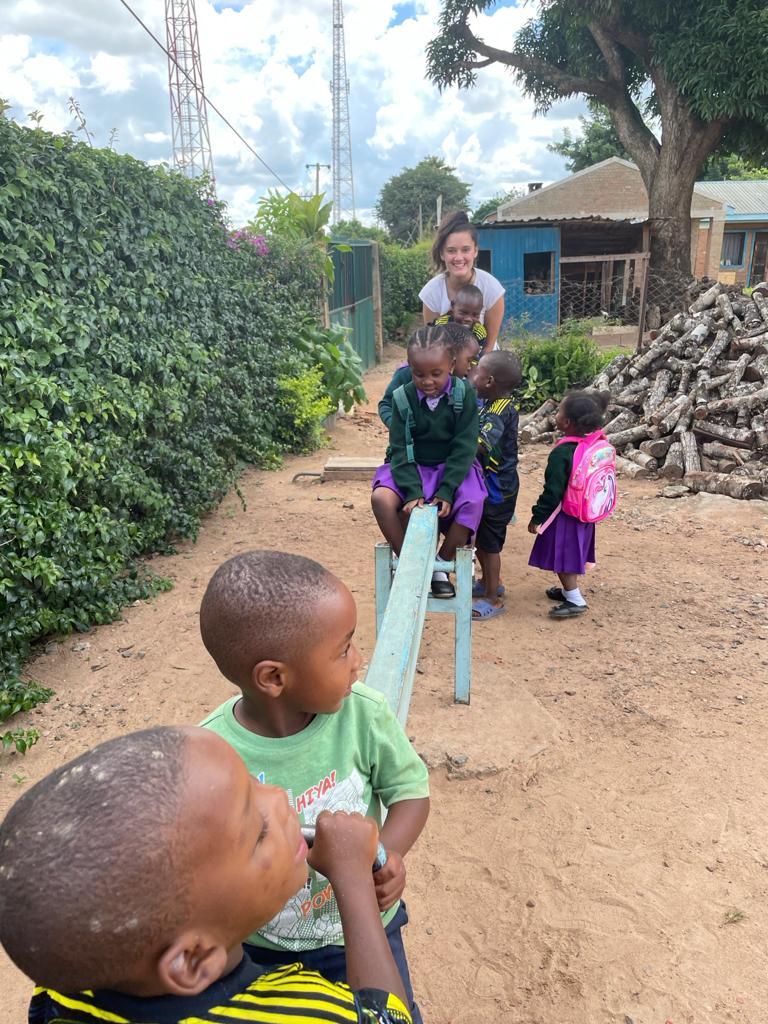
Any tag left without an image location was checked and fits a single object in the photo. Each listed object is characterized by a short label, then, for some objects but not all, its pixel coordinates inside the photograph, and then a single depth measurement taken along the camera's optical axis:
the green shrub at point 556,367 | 10.24
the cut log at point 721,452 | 7.14
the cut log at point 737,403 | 7.46
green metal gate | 11.78
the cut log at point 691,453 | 7.25
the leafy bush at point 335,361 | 9.02
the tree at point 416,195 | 48.31
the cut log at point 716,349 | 8.38
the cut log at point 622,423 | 8.38
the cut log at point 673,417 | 7.79
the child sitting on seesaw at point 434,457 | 3.44
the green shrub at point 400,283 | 20.66
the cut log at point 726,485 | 6.54
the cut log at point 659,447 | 7.64
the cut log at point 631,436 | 7.99
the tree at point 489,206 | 34.34
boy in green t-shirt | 1.22
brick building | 18.22
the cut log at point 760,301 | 8.64
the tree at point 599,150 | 33.66
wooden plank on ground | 7.46
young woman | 4.36
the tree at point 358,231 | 25.21
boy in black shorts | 3.93
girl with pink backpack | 4.24
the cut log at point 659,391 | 8.38
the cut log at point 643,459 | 7.55
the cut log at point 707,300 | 9.30
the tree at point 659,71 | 12.71
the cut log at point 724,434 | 7.23
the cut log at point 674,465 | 7.30
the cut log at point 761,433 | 7.11
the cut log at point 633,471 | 7.50
